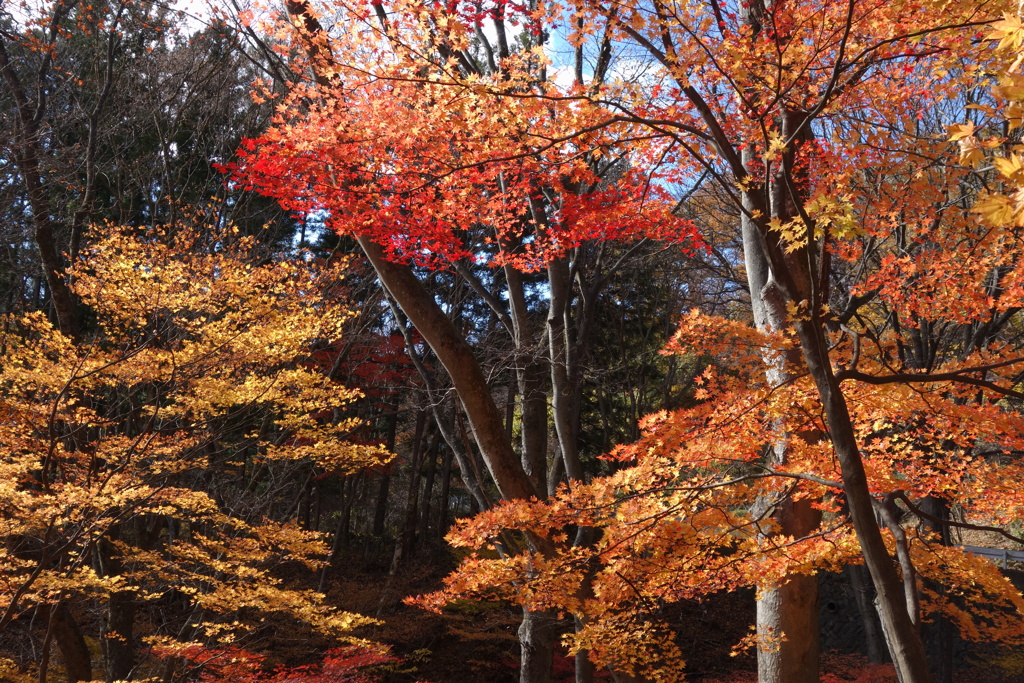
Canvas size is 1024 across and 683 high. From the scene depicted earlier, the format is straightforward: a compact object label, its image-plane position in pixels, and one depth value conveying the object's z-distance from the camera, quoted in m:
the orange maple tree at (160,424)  6.62
